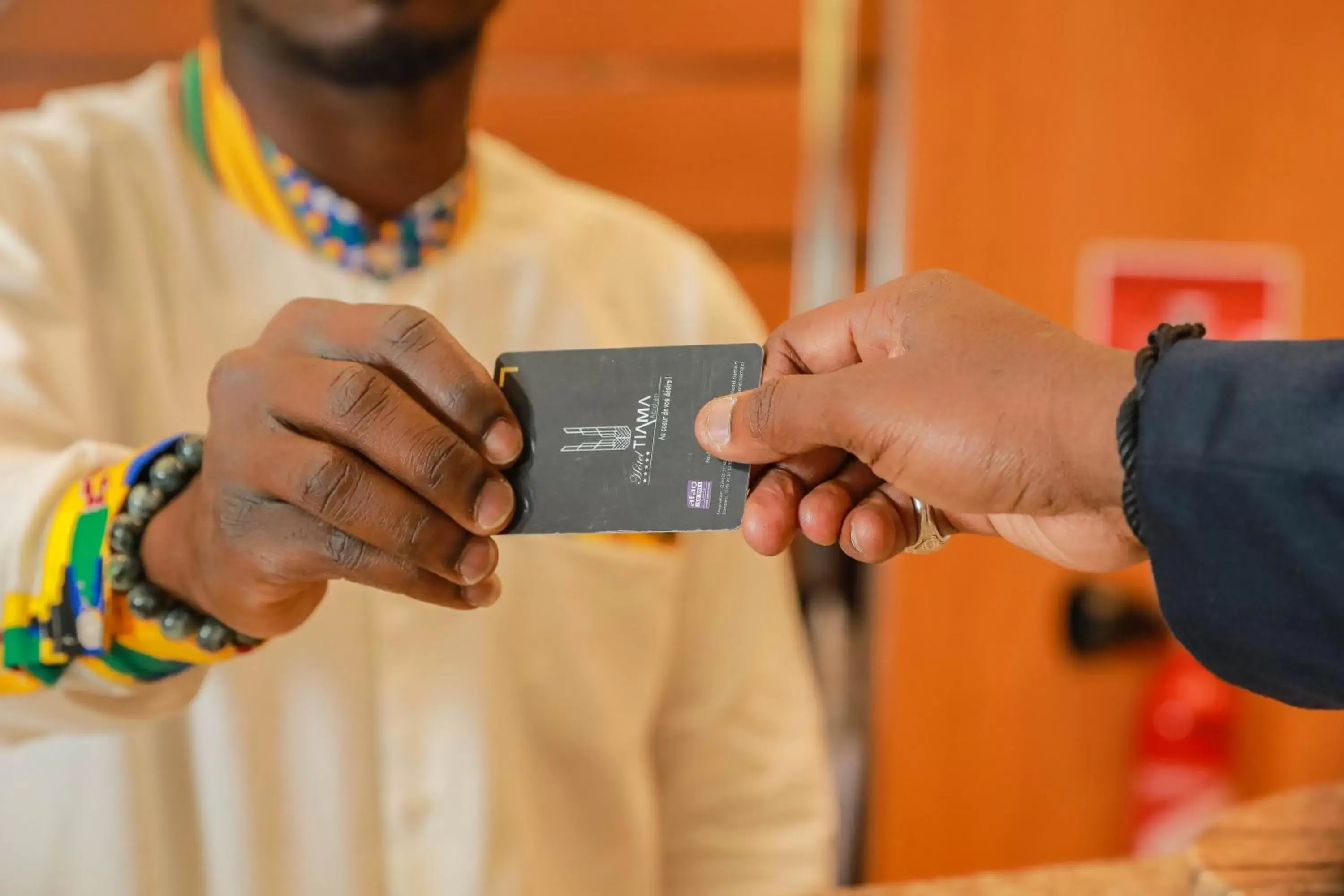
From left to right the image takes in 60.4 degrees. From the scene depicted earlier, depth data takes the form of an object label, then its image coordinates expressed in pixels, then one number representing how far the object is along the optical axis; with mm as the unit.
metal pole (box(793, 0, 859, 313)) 1750
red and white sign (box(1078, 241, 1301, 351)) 1651
